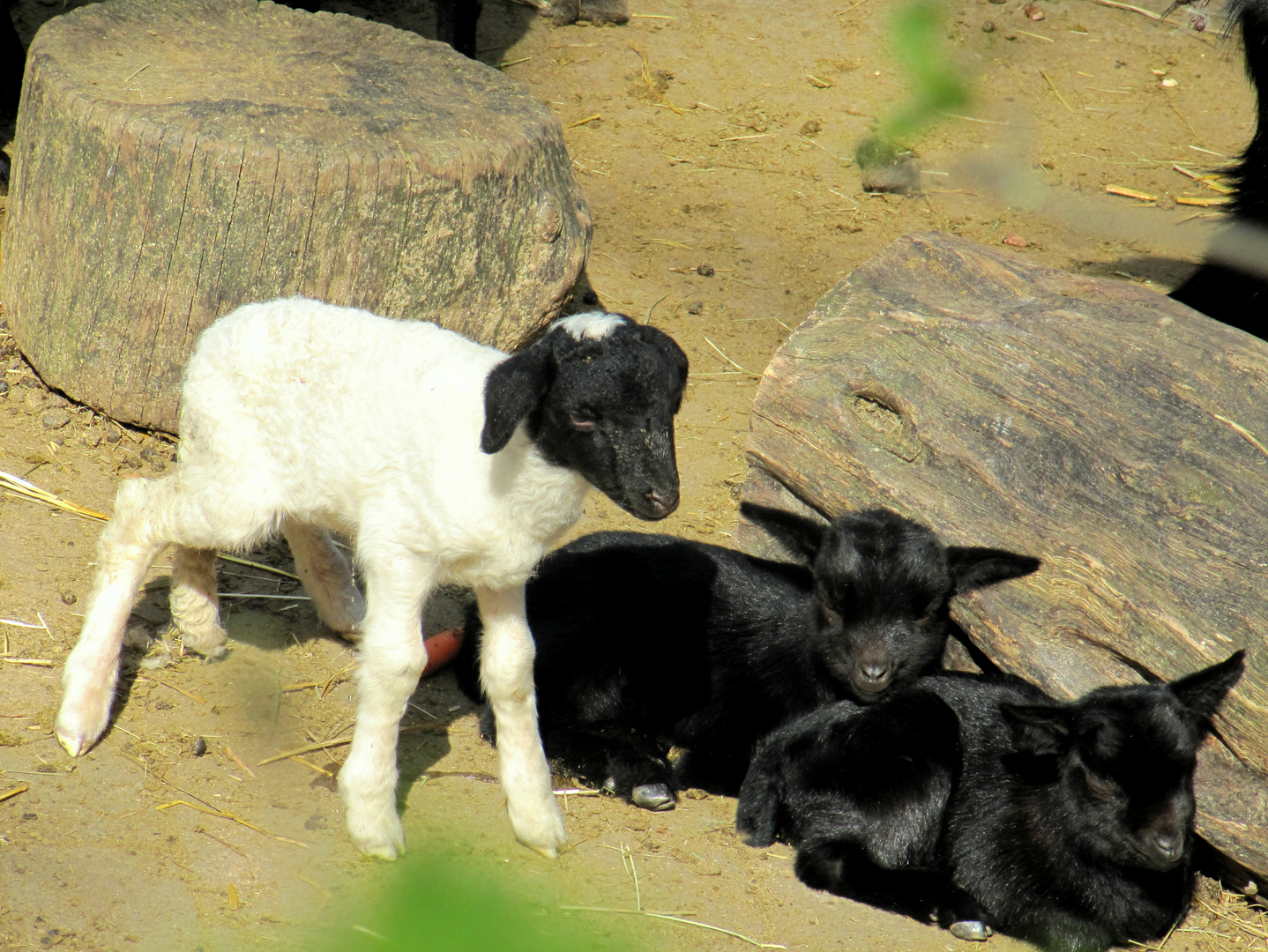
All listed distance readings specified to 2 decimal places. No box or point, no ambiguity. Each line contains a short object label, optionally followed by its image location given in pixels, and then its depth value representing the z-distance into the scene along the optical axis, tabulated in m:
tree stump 10.40
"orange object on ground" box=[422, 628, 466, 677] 9.71
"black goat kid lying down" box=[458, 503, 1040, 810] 8.70
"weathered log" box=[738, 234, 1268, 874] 7.92
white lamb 6.74
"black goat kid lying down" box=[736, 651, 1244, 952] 7.42
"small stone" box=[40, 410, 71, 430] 11.37
